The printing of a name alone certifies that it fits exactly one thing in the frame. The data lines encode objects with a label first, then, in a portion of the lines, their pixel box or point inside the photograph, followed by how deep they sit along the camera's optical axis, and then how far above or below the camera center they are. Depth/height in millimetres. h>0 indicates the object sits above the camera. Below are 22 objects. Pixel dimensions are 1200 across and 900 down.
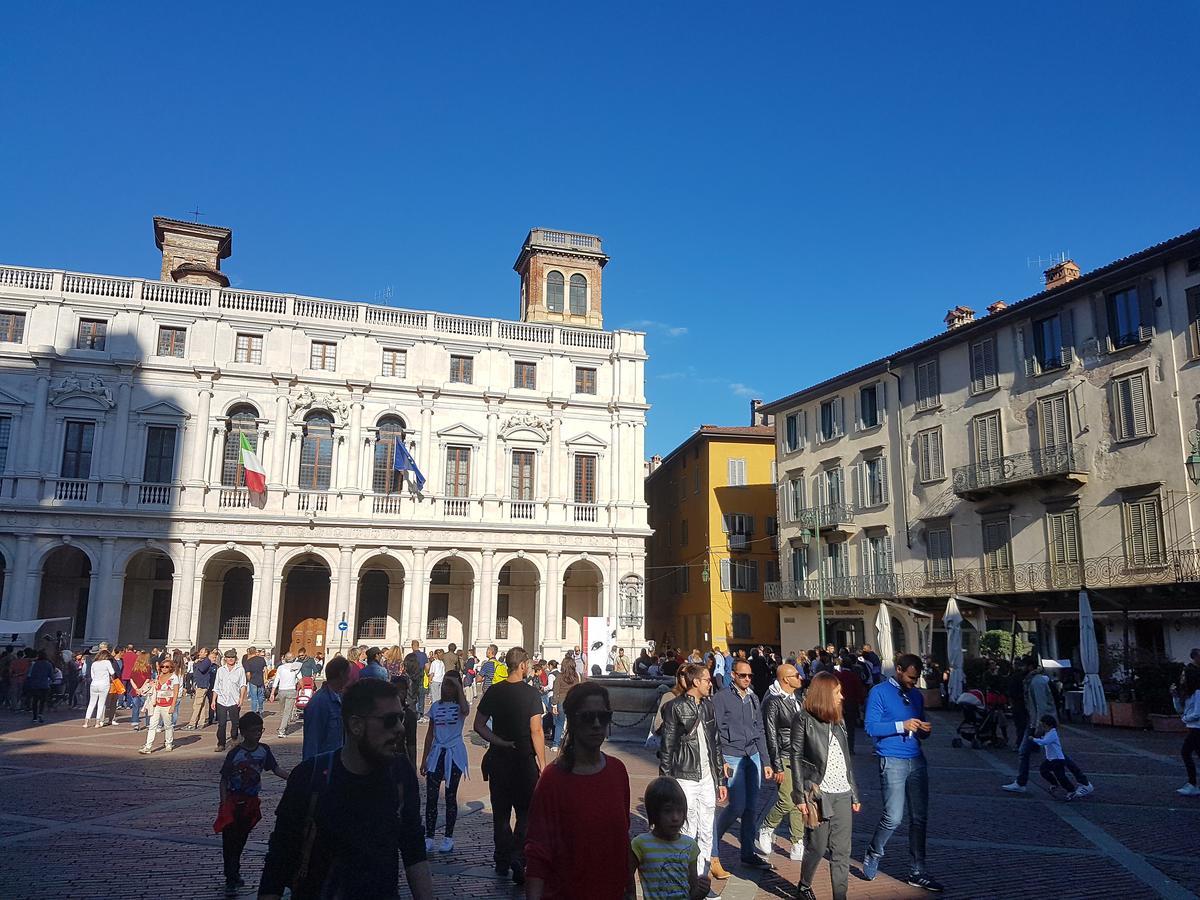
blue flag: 34875 +5621
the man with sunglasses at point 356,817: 3236 -780
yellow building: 43094 +3527
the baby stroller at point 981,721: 17219 -2102
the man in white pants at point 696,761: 7395 -1257
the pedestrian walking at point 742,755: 8438 -1374
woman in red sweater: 3758 -925
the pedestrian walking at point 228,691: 15516 -1458
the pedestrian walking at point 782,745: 8117 -1215
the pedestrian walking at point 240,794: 7520 -1603
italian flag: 32938 +5121
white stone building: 33312 +5647
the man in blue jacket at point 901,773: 7547 -1361
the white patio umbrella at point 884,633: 23812 -547
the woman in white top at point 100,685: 19703 -1730
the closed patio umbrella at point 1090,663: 19406 -1113
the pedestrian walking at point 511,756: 7672 -1274
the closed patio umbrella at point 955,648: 22188 -882
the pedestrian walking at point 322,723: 7820 -1016
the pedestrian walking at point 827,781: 6848 -1327
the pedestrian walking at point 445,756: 8805 -1462
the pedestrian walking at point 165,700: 16000 -1682
